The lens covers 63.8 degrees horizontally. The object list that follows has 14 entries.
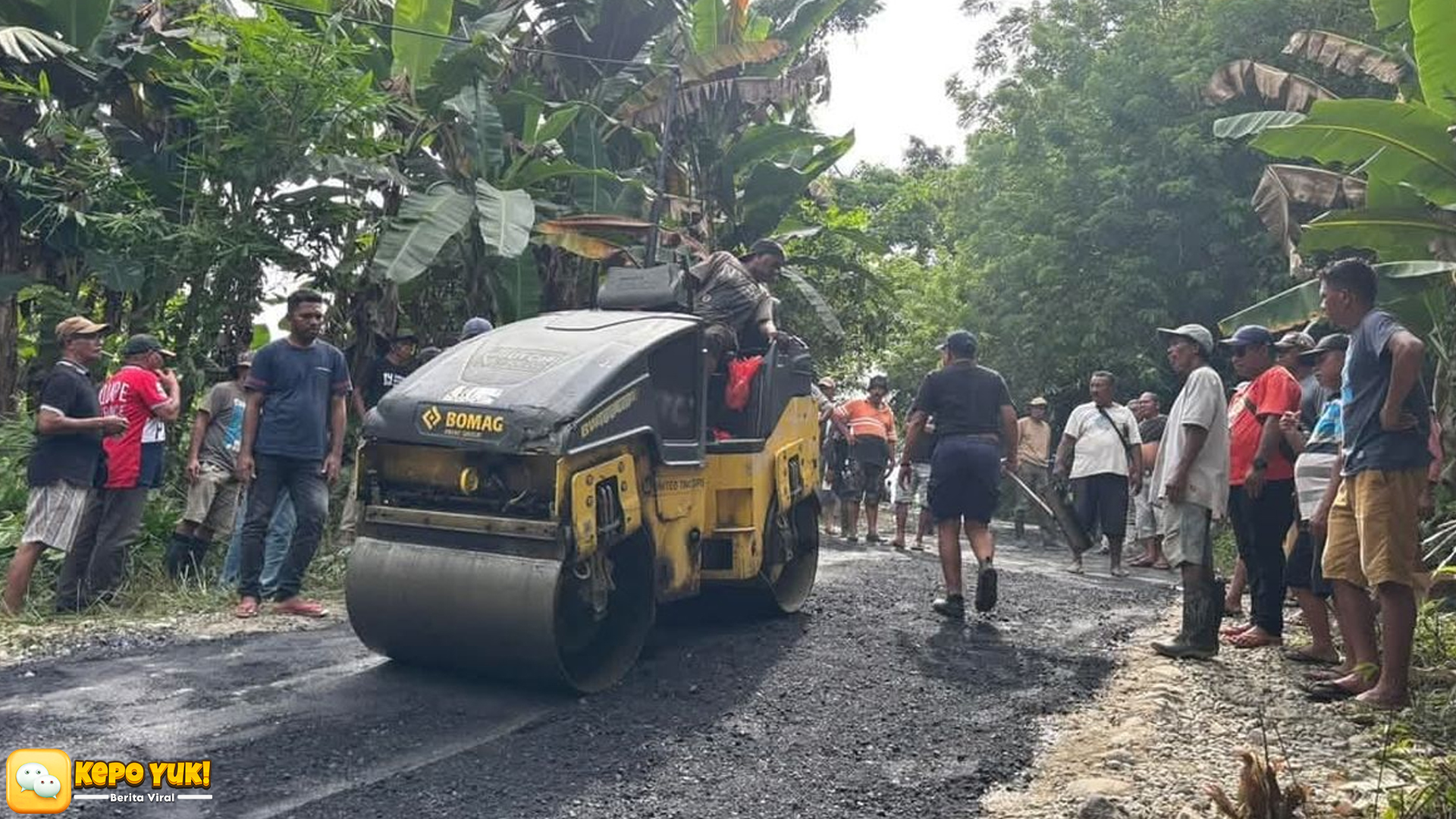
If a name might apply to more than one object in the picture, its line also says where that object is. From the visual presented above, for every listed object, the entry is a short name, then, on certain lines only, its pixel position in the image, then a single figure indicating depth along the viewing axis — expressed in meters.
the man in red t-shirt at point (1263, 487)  5.83
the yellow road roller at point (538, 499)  4.37
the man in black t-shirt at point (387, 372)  8.07
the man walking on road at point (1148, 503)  10.68
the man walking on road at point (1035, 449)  12.18
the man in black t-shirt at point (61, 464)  5.88
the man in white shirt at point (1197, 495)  5.68
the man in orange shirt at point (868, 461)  11.98
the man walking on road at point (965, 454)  6.70
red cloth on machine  5.98
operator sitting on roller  6.26
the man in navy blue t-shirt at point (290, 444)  6.05
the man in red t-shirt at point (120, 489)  6.27
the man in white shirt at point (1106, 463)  9.93
